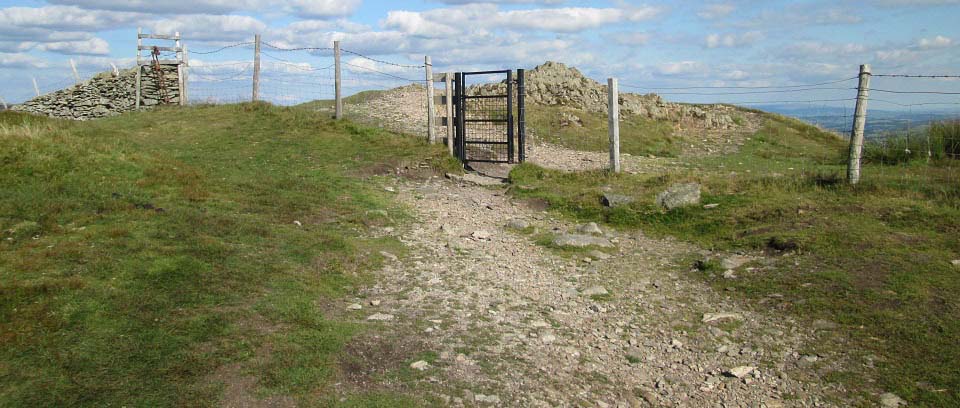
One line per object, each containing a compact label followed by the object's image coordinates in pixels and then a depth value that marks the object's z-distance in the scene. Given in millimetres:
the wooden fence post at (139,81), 23875
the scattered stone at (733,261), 7920
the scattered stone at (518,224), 10257
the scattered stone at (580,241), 9117
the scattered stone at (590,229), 9703
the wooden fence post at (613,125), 13133
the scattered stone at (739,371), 5387
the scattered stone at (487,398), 4742
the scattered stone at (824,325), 6084
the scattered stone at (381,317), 6273
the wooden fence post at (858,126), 9875
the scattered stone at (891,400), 4824
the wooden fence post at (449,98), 14930
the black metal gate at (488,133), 14381
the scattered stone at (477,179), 13609
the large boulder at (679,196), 10422
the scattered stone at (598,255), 8703
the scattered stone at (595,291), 7320
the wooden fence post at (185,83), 23344
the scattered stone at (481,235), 9574
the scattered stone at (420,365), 5207
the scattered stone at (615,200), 10852
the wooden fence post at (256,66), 20766
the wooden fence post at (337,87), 18484
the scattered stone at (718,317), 6527
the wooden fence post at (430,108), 15680
